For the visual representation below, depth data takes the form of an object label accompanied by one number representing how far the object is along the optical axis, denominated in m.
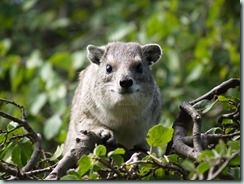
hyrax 10.37
